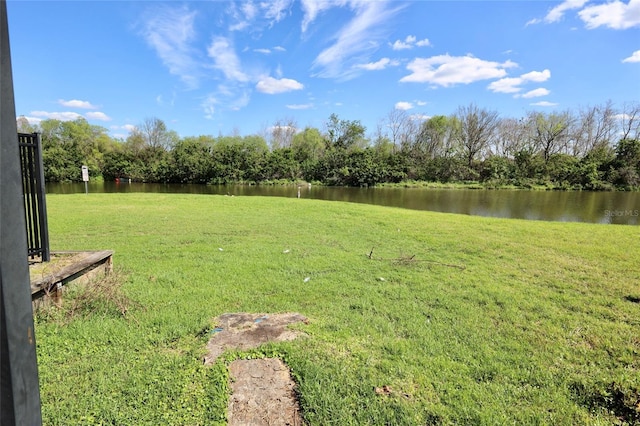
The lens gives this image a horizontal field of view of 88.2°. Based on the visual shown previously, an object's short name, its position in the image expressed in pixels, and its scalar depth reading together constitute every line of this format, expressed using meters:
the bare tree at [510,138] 46.44
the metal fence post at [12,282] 0.82
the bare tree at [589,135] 44.72
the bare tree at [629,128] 43.00
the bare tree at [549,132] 44.16
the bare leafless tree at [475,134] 46.38
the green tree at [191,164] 41.94
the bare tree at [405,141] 49.70
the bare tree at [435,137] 47.94
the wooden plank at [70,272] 3.33
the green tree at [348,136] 50.59
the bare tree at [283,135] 57.97
